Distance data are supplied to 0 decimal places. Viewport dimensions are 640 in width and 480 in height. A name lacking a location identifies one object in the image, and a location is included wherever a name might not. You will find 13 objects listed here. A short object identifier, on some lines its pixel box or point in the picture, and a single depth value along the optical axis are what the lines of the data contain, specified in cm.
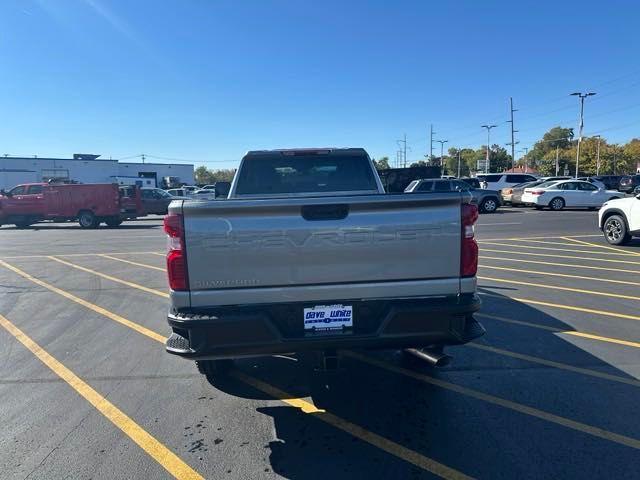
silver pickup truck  291
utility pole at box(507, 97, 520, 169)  6594
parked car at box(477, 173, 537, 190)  2867
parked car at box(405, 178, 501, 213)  2357
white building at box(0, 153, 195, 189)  6338
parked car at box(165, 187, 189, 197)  3267
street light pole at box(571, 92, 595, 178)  5419
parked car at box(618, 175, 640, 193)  3463
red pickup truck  2086
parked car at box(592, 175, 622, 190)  3956
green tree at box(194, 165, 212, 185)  15132
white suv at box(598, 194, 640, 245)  1092
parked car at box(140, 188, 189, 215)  2623
